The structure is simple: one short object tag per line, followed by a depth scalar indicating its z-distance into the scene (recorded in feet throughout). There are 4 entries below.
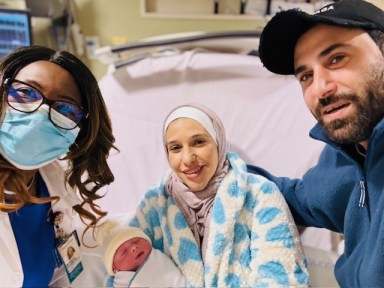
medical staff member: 3.19
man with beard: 3.06
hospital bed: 5.56
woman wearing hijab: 3.97
